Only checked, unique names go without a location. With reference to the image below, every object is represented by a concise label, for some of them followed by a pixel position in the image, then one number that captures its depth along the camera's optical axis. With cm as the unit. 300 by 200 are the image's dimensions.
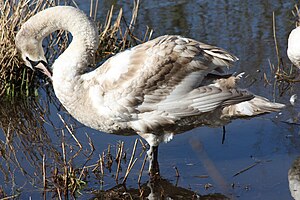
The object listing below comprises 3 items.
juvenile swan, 1254
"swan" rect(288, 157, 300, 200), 1220
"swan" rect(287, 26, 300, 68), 1652
